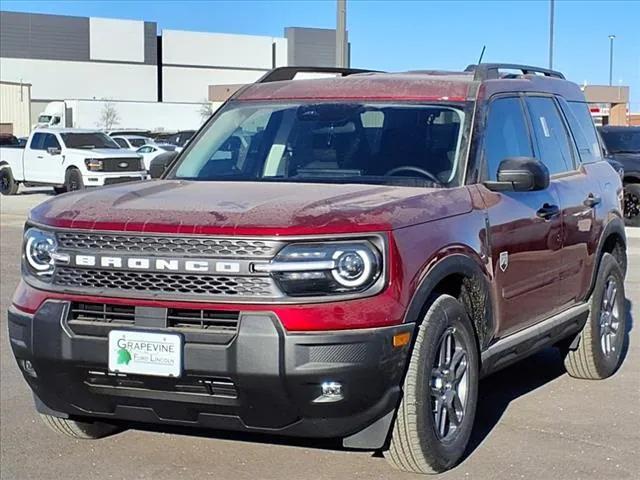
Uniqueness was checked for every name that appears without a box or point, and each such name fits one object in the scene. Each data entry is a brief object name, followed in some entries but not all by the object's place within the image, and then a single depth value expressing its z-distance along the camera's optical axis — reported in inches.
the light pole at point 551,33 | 1366.9
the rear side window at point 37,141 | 1053.2
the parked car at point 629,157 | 692.7
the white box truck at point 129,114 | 2694.4
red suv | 162.4
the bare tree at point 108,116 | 2736.2
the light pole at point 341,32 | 619.8
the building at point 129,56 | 3636.8
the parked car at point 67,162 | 995.3
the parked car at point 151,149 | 1300.6
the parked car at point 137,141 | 1558.2
